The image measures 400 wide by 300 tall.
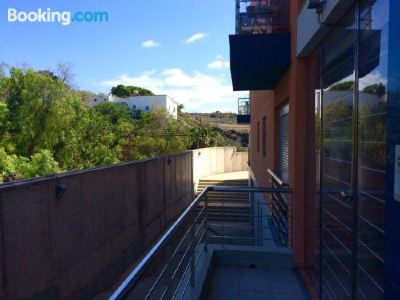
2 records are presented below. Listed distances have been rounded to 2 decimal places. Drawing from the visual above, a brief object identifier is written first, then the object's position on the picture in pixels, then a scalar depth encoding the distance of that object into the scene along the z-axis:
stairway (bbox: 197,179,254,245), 14.51
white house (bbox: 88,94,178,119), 70.27
